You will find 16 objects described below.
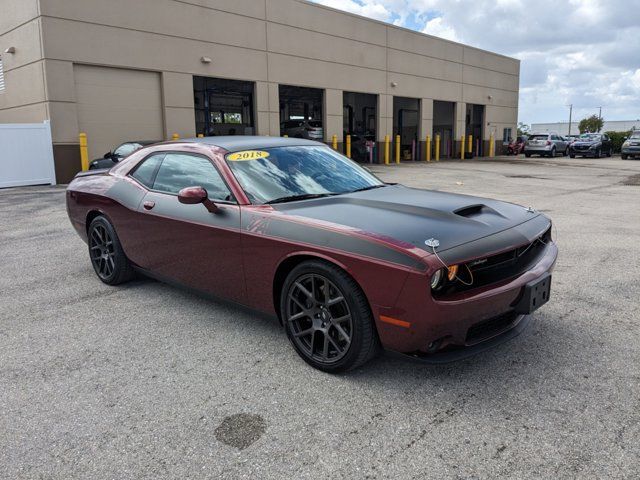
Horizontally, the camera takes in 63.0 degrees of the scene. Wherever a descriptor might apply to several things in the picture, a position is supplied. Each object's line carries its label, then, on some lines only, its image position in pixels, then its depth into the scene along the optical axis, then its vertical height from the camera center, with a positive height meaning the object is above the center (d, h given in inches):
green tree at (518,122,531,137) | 4617.6 +151.3
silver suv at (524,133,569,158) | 1309.1 -3.8
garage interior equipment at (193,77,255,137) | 880.9 +82.2
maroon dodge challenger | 111.8 -25.1
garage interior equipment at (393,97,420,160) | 1168.2 +48.3
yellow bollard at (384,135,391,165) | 1035.9 -6.7
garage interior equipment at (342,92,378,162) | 1094.2 +68.9
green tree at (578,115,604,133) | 4077.3 +148.6
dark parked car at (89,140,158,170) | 588.9 -8.4
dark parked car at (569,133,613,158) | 1315.2 -8.0
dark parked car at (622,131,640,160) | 1221.1 -9.6
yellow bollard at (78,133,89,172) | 624.7 -6.3
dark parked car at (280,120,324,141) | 952.3 +27.3
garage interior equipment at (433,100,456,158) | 1298.0 +50.6
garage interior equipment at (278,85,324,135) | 1024.9 +94.0
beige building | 628.4 +113.1
